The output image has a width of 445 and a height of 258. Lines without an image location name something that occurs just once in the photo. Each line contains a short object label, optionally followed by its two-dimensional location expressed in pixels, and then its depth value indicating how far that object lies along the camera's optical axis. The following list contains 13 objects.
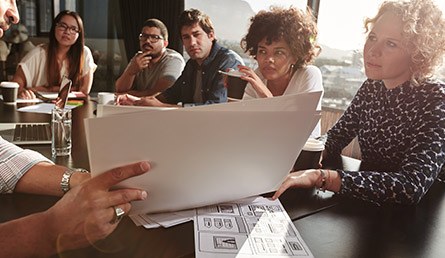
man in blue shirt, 2.73
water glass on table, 1.17
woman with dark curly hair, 2.04
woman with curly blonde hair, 1.04
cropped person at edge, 0.61
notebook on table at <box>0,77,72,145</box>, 1.29
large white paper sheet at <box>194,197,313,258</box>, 0.63
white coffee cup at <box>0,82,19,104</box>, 2.09
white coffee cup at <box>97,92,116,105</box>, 2.12
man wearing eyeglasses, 3.17
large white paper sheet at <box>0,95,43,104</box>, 2.17
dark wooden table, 0.64
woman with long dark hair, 2.90
